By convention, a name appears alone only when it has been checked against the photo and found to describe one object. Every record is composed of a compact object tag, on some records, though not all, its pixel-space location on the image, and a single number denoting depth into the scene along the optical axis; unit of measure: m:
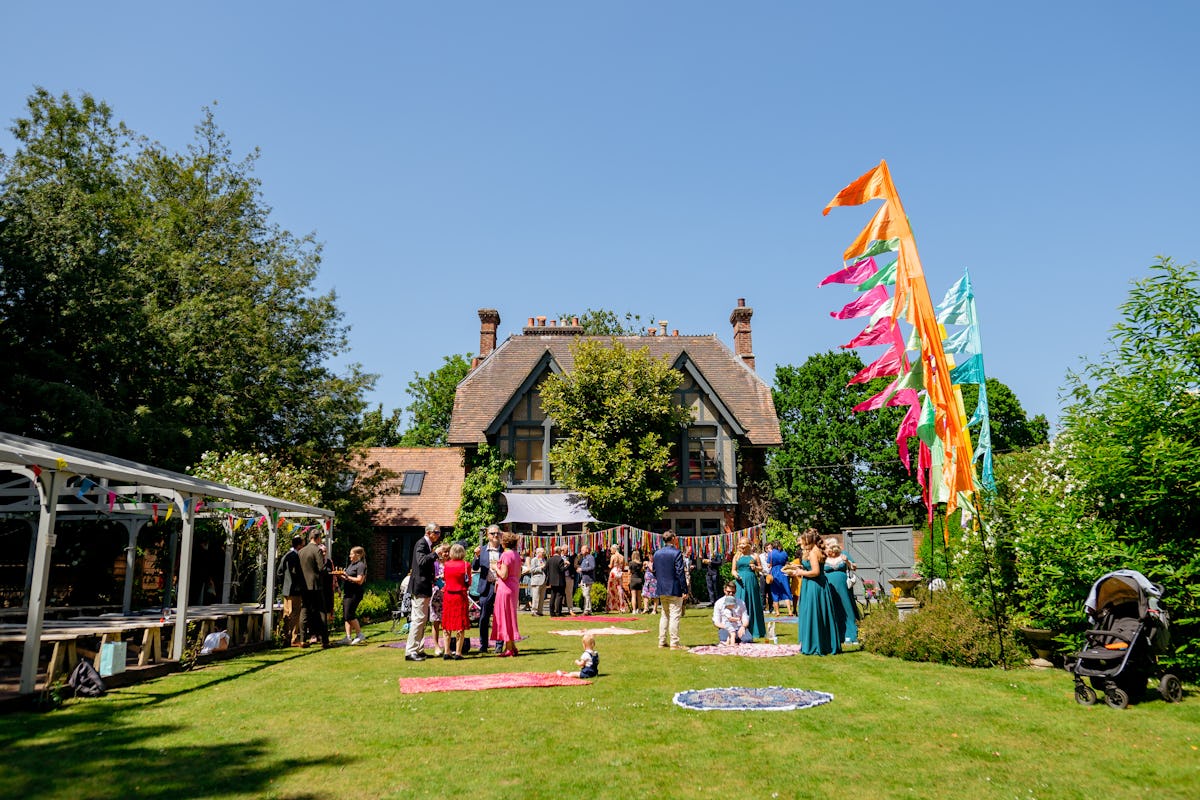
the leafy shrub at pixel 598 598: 22.83
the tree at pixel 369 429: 32.78
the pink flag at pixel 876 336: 12.77
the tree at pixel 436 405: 53.19
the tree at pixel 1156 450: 8.59
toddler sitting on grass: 9.71
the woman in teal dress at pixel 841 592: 12.42
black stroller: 7.66
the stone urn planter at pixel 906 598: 12.05
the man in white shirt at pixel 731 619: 13.23
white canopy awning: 25.64
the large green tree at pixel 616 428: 25.98
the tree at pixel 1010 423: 43.41
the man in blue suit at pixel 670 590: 12.75
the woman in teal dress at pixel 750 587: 13.30
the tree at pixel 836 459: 40.97
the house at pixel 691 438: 28.97
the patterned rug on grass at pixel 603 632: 15.57
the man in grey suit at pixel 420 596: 11.84
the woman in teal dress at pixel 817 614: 11.71
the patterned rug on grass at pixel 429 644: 13.75
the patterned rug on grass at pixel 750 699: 7.80
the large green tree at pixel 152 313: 21.22
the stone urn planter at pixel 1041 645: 9.96
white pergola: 8.23
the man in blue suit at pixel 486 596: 12.44
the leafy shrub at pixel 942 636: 10.34
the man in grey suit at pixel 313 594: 13.61
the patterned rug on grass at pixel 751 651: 11.93
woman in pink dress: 12.09
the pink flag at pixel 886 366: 12.76
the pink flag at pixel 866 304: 12.84
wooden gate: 21.69
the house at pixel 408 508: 37.16
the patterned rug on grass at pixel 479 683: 9.20
